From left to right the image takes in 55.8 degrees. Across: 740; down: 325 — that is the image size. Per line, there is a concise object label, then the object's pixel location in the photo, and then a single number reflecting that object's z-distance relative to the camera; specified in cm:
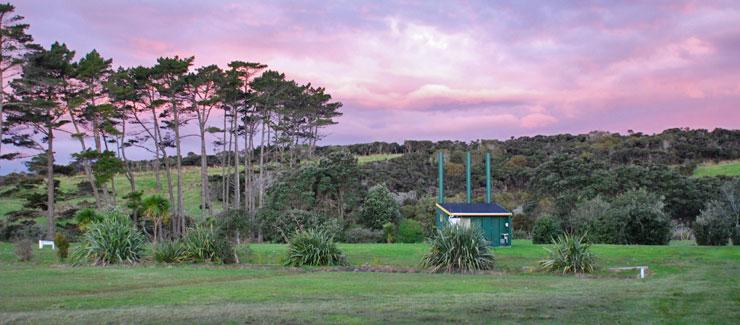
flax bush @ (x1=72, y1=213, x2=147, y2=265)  2486
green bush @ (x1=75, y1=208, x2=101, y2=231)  3047
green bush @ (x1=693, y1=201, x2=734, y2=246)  3062
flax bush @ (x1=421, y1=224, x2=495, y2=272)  2209
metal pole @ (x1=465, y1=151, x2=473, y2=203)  3544
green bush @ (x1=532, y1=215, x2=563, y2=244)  3362
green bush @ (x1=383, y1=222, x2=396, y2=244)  4058
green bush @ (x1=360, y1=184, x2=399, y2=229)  4684
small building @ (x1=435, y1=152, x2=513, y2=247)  3011
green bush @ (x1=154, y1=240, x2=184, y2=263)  2508
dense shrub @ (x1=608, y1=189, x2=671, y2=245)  3322
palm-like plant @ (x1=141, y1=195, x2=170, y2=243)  3053
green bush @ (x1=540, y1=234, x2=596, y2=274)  2119
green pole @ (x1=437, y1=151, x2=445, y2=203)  3528
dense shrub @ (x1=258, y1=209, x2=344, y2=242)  4385
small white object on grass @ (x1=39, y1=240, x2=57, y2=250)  3397
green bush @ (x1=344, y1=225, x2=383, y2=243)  4209
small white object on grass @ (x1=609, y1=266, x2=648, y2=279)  2058
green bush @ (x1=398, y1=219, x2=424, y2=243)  4244
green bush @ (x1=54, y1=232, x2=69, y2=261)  2691
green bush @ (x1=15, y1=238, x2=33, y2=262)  2741
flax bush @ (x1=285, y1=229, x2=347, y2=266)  2392
